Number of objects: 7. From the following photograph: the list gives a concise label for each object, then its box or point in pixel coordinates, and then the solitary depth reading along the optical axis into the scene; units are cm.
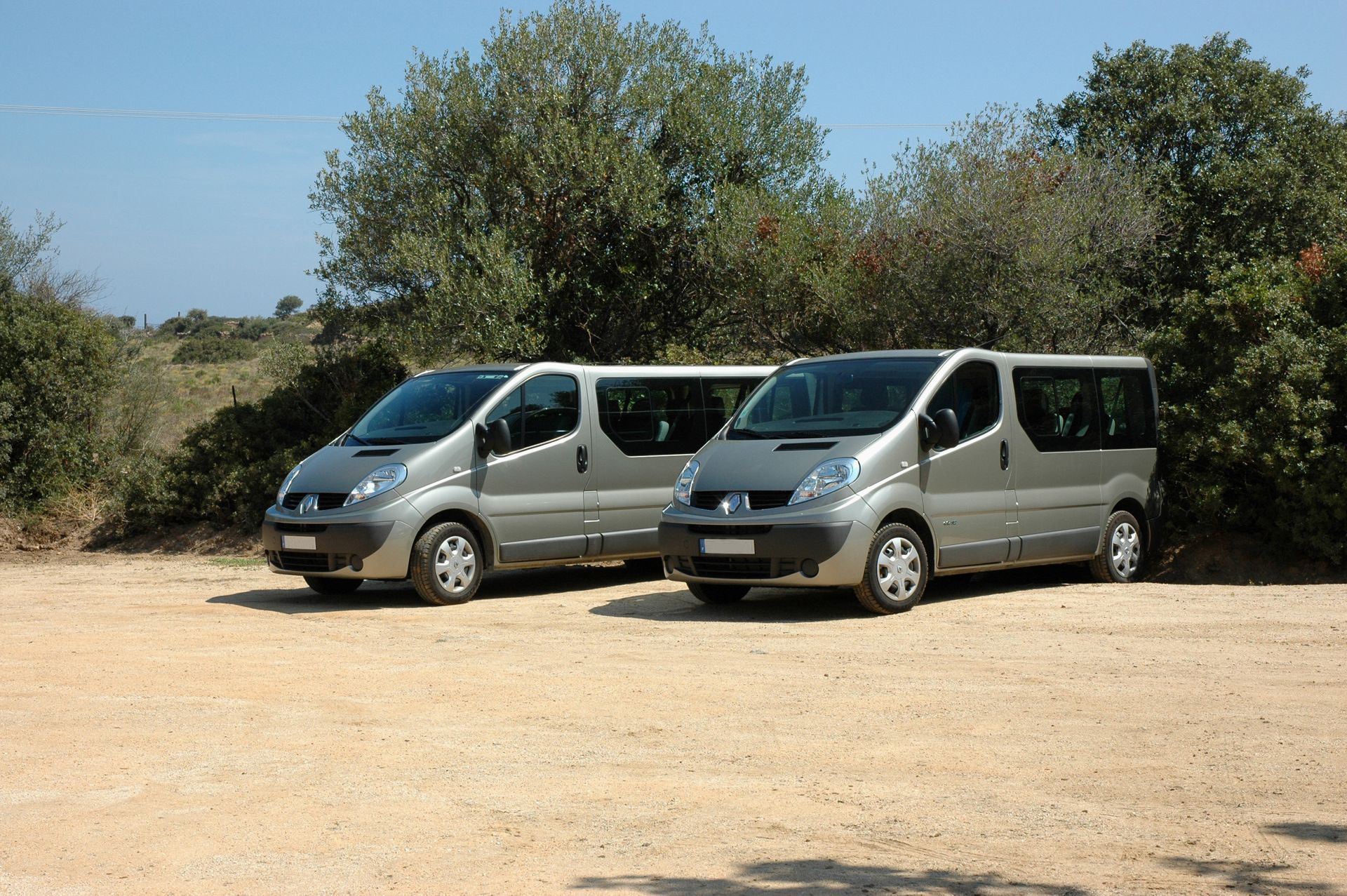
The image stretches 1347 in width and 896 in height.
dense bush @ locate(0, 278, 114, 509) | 2044
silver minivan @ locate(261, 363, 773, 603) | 1144
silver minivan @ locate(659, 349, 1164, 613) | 1027
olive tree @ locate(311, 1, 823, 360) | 2002
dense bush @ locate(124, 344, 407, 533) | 1950
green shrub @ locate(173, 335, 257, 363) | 6191
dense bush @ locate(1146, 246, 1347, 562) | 1327
